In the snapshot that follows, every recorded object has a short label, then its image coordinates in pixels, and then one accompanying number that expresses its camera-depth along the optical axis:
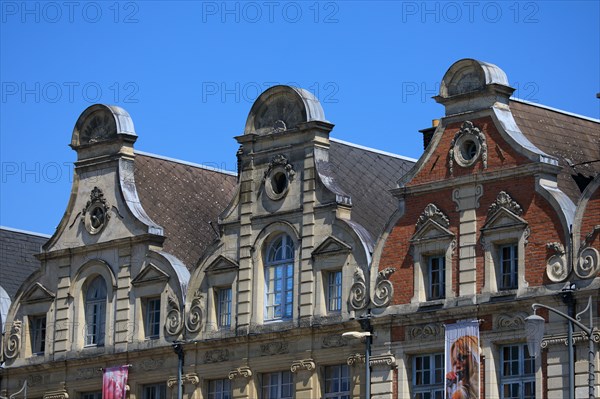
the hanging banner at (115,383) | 65.69
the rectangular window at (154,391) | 65.19
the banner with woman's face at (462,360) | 56.16
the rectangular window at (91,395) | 67.19
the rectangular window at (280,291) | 61.94
